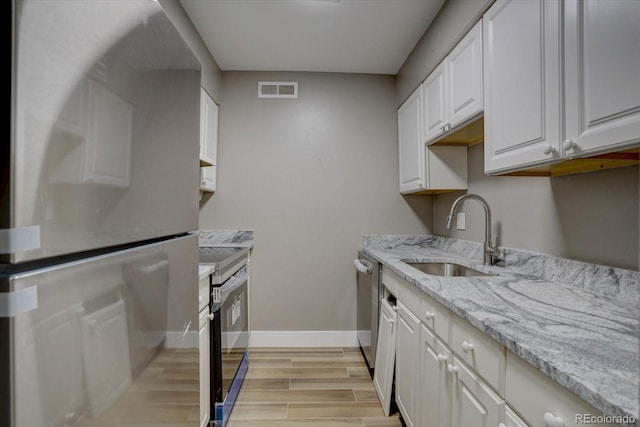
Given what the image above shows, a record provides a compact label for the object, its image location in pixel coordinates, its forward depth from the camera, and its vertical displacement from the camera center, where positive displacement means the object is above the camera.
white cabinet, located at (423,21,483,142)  1.59 +0.72
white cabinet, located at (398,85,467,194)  2.35 +0.40
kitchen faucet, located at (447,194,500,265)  1.83 -0.14
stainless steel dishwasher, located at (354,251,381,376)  2.32 -0.69
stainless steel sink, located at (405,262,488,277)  2.00 -0.34
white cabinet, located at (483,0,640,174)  0.85 +0.44
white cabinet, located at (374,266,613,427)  0.72 -0.51
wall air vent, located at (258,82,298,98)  2.98 +1.15
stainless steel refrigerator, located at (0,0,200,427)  0.40 +0.00
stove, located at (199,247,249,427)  1.67 -0.67
